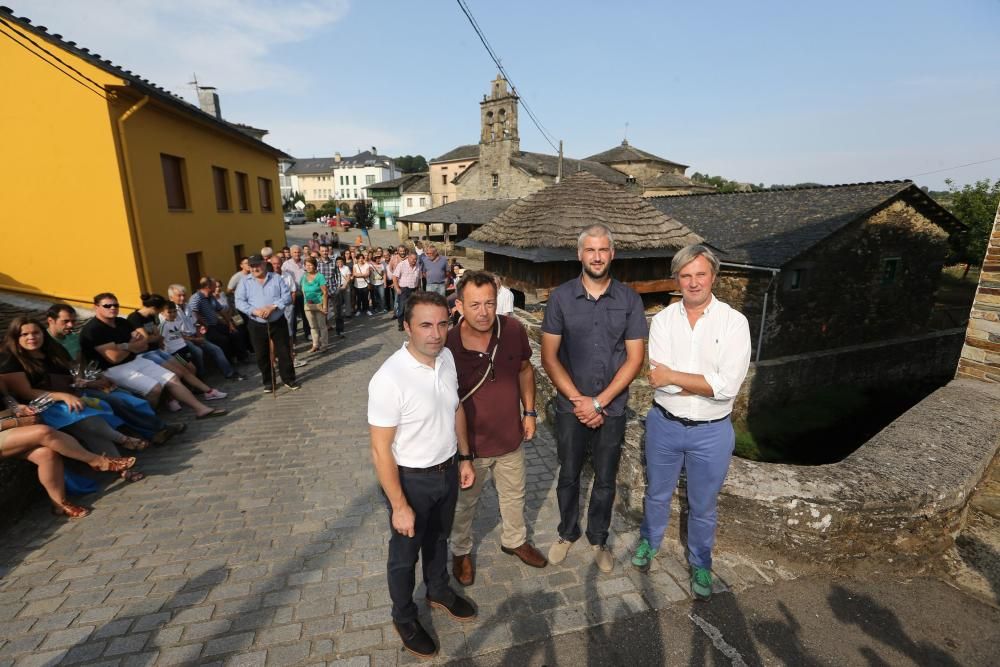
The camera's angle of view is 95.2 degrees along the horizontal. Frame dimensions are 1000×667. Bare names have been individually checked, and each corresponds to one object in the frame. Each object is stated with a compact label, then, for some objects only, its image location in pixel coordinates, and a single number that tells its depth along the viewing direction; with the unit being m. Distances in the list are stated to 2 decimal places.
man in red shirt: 2.82
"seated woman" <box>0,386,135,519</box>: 3.74
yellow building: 9.75
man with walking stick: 6.74
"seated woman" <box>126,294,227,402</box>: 6.30
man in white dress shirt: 2.74
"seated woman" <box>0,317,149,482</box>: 4.22
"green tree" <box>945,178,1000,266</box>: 24.62
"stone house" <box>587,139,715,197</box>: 40.78
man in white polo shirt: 2.32
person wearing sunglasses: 5.50
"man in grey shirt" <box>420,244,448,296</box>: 10.81
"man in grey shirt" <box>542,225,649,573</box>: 3.00
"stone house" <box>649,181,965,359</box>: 13.62
